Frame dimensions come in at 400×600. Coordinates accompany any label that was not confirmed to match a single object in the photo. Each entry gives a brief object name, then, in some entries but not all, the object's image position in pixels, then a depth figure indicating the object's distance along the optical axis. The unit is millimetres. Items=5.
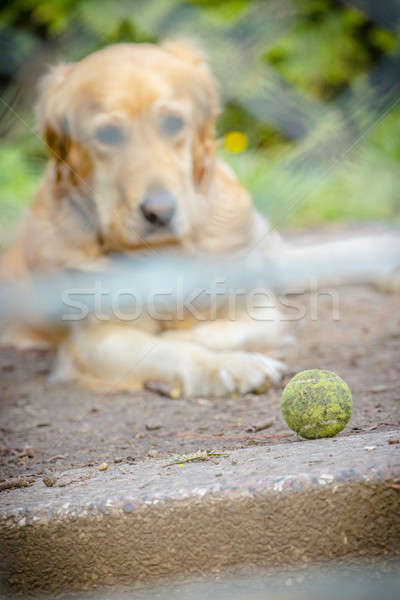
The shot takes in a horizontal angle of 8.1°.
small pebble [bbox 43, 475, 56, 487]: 2845
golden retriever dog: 3162
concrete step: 2749
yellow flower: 3388
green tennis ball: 2899
